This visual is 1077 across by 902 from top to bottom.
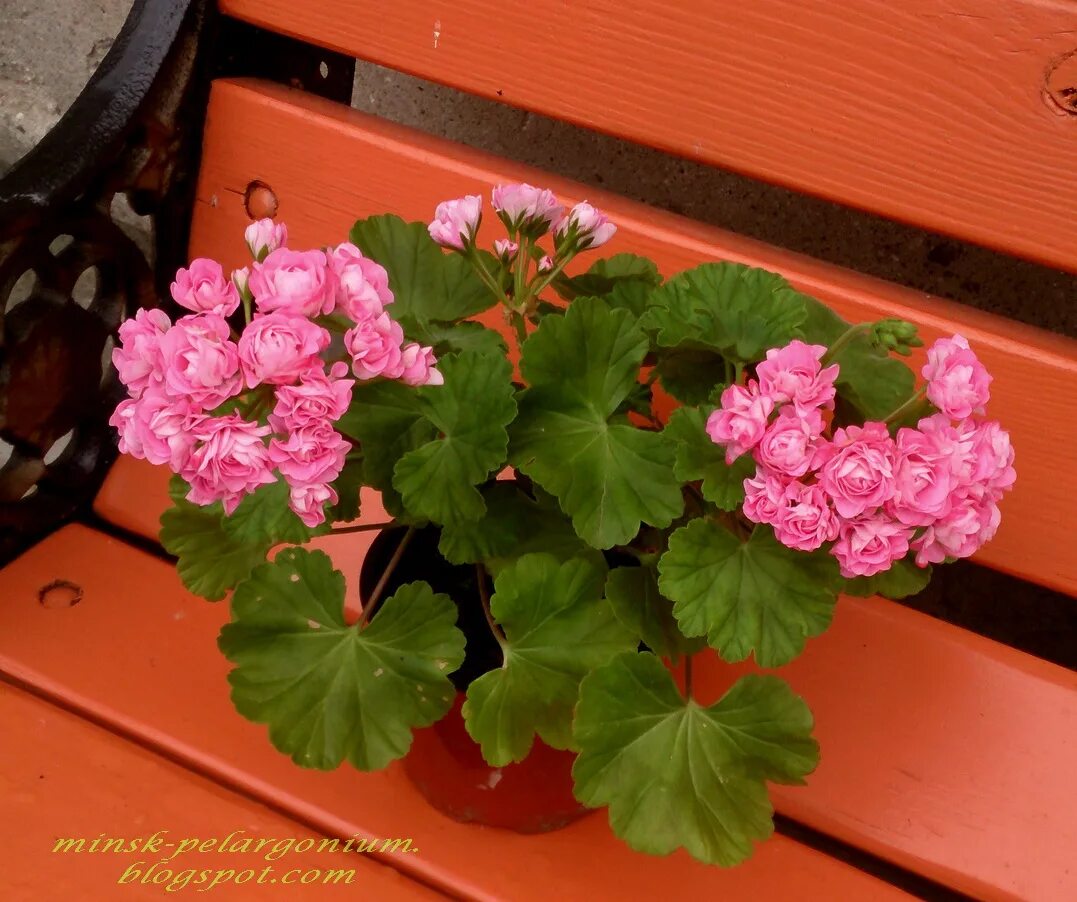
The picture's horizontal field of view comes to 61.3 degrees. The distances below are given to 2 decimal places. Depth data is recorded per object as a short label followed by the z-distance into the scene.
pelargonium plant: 0.48
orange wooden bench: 0.76
